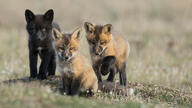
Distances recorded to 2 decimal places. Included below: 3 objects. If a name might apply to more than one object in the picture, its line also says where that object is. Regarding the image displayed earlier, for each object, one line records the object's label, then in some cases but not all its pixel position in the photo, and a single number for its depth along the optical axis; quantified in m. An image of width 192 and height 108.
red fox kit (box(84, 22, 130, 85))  17.83
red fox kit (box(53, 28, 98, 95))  15.70
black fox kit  18.73
